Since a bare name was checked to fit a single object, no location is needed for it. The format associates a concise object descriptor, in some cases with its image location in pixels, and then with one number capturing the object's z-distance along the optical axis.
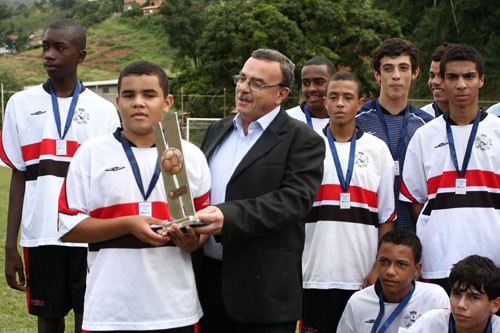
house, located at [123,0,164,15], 122.32
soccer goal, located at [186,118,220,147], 25.08
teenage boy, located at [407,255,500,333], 4.45
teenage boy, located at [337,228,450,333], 4.91
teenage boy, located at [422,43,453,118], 5.93
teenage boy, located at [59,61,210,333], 3.66
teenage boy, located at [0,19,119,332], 4.97
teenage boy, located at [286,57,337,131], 5.60
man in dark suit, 3.82
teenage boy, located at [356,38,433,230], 5.29
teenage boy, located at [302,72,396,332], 4.96
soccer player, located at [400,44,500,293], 4.64
